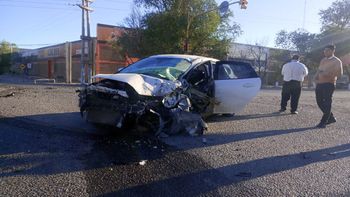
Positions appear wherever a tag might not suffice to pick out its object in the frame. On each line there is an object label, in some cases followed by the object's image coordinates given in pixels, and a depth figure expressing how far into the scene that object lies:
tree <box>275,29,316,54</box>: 52.53
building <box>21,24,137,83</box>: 39.75
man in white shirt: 10.31
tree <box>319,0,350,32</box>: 53.97
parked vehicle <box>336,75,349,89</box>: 42.44
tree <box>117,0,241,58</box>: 31.14
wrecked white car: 6.17
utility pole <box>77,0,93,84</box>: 31.98
